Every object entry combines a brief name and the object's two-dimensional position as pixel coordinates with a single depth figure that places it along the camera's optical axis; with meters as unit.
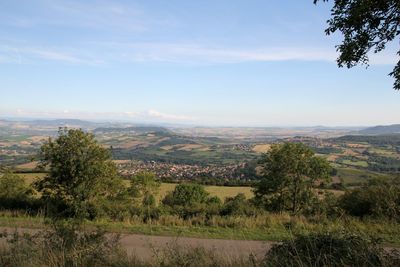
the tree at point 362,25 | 6.29
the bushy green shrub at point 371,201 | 16.92
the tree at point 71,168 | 23.05
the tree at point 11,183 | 40.09
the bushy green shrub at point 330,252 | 4.66
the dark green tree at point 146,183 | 43.03
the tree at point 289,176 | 35.16
